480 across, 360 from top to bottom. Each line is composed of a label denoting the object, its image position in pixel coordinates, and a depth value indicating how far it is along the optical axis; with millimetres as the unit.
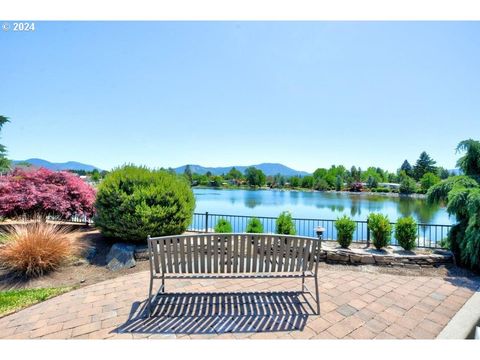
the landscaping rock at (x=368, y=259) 4547
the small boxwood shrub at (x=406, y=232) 4895
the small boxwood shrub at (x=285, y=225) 5539
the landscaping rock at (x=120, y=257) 4438
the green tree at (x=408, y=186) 44438
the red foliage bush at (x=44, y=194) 6121
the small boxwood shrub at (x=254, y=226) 5625
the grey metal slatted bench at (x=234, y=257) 2752
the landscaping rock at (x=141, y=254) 4672
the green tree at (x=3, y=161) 9367
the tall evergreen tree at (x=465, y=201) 4039
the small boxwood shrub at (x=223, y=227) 5496
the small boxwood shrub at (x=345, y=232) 5065
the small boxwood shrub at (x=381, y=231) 4984
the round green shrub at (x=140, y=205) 4918
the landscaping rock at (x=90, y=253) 4789
